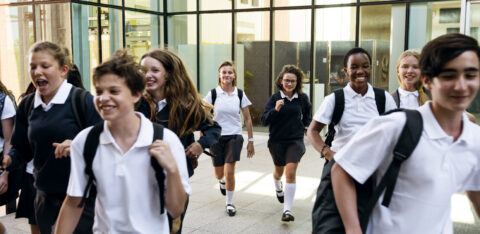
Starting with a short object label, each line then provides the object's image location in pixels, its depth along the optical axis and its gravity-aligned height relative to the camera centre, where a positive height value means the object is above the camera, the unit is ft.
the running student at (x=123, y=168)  7.54 -1.70
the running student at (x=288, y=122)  21.06 -2.78
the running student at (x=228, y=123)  22.18 -3.02
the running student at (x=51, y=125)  10.64 -1.47
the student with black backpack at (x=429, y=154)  6.21 -1.24
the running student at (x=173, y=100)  11.77 -1.03
